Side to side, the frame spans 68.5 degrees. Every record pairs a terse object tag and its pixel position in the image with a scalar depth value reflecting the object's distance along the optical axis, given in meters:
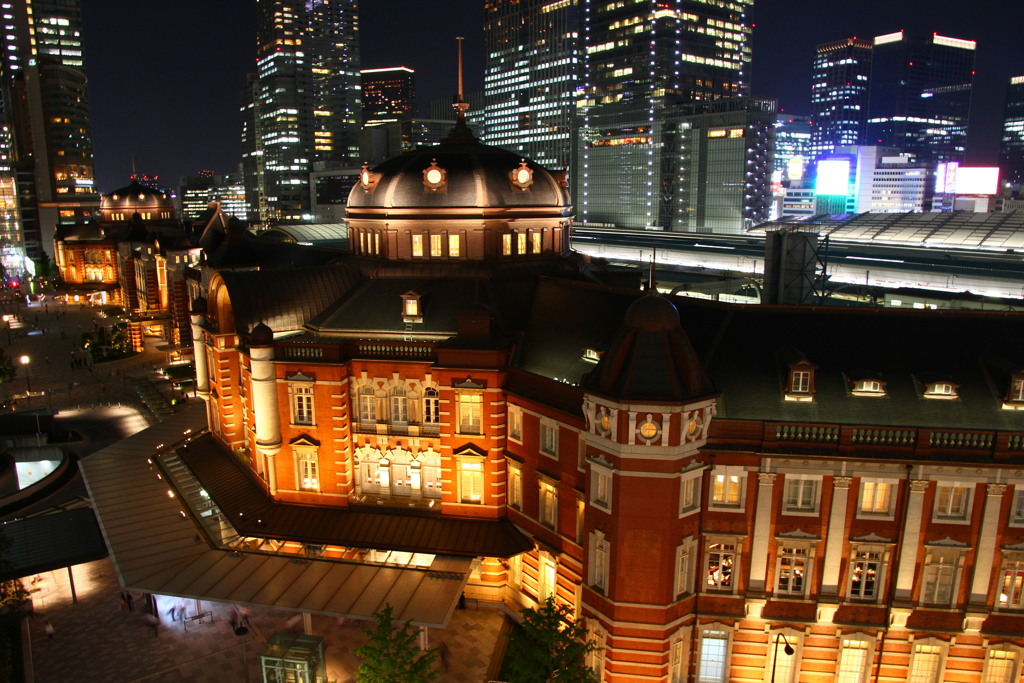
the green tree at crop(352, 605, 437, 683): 28.47
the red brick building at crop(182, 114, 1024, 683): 30.05
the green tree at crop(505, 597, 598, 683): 30.14
